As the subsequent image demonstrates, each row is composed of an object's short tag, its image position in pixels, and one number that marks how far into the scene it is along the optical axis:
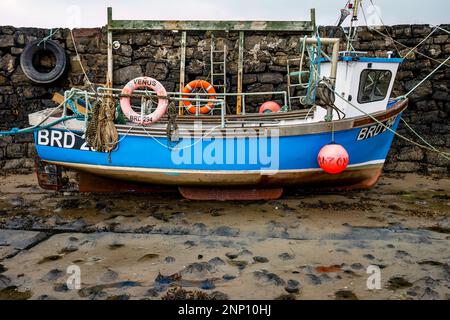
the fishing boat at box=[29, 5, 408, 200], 5.69
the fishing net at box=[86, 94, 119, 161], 5.70
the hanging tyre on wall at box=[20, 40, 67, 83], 8.54
